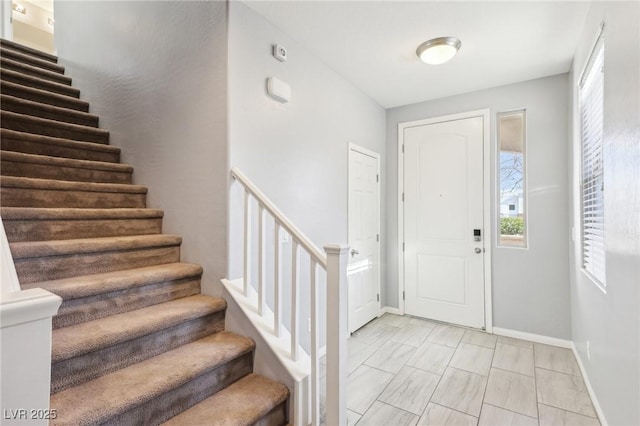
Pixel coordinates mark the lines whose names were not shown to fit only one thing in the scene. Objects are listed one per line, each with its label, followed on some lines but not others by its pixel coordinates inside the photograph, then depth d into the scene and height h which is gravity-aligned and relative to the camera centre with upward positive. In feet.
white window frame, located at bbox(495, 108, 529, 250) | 10.59 +1.03
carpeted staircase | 4.43 -1.60
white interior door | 11.05 -0.90
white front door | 11.39 -0.29
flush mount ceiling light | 8.14 +4.44
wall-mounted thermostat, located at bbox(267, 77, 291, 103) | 7.55 +3.11
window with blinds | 6.36 +1.07
